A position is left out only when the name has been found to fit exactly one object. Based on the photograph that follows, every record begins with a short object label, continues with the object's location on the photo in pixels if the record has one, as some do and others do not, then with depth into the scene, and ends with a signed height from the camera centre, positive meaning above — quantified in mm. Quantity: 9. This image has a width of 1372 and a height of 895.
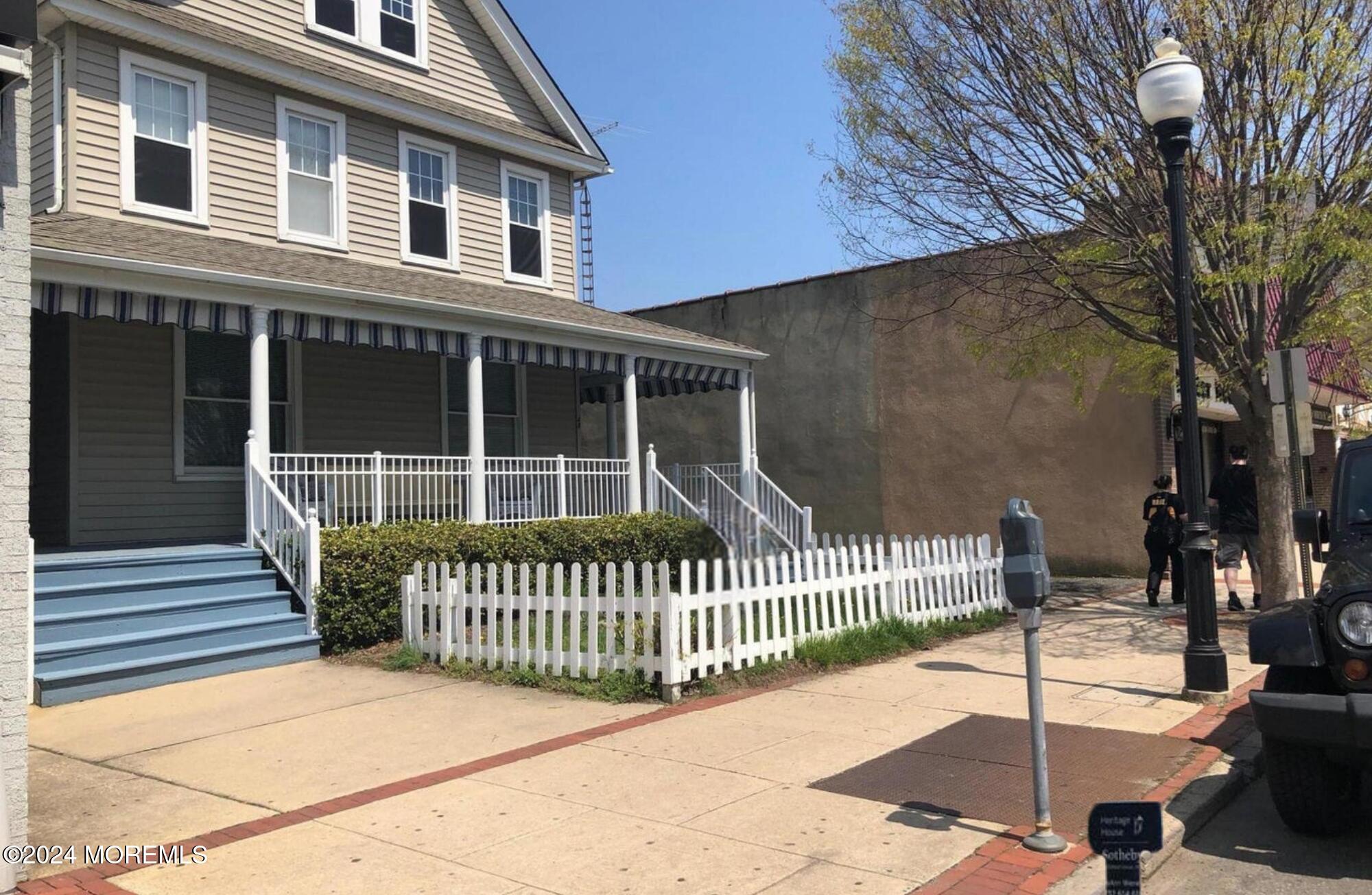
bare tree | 9773 +3244
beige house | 9875 +2131
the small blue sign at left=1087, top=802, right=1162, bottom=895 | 3139 -1032
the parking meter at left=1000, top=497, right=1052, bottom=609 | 4547 -297
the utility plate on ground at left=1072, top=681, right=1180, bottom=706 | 7582 -1487
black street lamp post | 7352 +914
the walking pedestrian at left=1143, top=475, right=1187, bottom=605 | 12430 -568
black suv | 4484 -929
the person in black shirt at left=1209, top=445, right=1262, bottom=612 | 11555 -370
